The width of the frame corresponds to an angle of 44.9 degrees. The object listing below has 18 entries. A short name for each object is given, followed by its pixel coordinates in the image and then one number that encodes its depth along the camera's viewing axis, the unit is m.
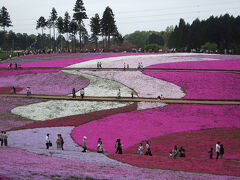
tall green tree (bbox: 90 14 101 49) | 127.88
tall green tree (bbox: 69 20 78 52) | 127.56
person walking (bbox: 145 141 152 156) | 26.25
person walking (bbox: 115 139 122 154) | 26.96
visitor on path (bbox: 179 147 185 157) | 25.97
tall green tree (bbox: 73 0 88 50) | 115.94
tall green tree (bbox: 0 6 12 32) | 117.82
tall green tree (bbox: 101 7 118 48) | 120.12
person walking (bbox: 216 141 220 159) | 25.16
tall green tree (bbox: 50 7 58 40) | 130.50
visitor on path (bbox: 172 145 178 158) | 25.49
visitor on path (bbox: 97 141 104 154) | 27.33
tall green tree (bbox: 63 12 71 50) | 128.75
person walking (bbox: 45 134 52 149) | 29.08
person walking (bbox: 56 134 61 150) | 28.59
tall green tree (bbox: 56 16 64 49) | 129.75
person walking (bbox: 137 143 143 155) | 26.96
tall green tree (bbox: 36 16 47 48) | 134.88
